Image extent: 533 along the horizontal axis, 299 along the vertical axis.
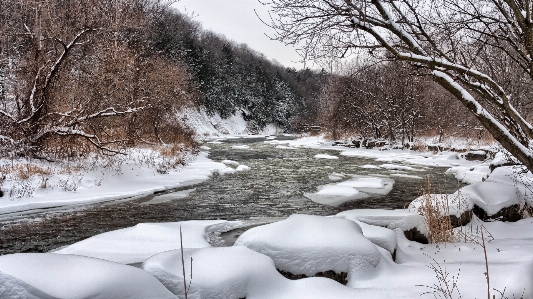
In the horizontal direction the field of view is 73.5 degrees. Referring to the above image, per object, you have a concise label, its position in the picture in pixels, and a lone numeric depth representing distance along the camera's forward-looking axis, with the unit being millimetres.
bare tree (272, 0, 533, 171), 4090
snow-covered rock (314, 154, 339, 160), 19698
